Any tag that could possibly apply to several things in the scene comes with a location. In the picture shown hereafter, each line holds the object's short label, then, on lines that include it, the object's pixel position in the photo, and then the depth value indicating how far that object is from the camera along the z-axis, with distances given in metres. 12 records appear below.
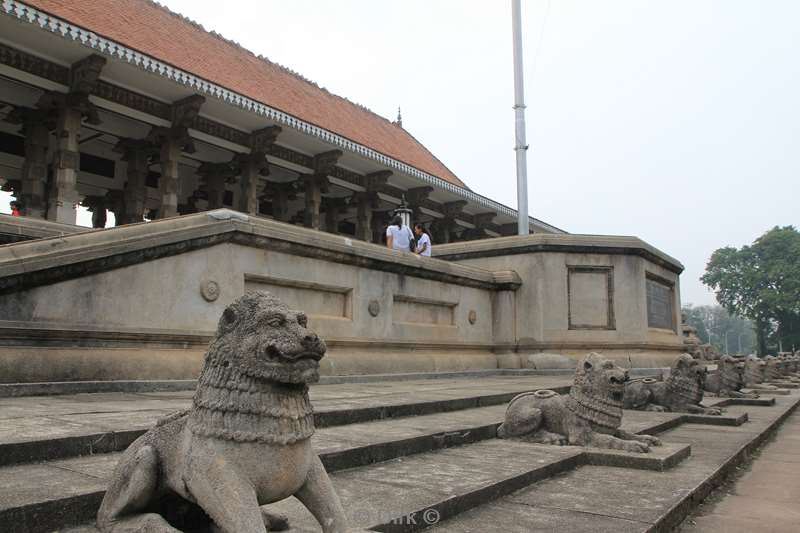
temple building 9.74
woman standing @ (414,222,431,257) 10.79
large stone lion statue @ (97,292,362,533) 1.95
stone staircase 2.48
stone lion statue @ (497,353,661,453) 4.46
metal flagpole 14.81
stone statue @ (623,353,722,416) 6.86
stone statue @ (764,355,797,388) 14.58
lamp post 11.23
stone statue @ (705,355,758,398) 9.50
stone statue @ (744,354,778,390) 12.25
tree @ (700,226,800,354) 49.16
